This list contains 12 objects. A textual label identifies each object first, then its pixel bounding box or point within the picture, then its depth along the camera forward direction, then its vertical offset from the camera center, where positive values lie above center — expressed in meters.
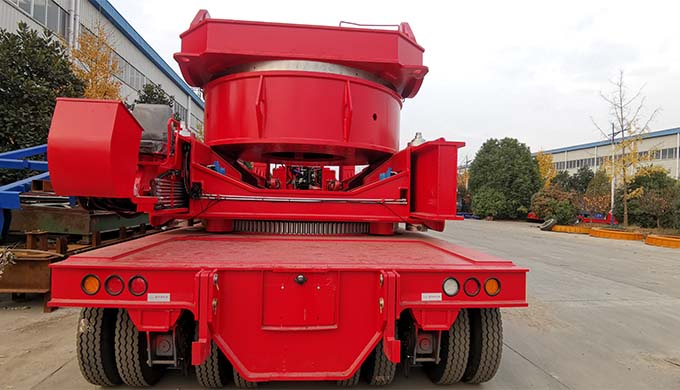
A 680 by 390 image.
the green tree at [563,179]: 37.44 +2.56
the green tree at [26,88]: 7.40 +2.11
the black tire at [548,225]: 21.95 -1.14
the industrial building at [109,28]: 13.58 +7.90
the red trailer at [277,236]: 2.22 -0.32
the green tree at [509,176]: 29.22 +2.18
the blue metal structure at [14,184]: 4.18 +0.14
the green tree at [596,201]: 22.37 +0.26
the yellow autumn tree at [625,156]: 20.23 +2.74
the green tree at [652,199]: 18.92 +0.40
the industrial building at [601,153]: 40.68 +6.72
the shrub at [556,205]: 22.75 +0.01
